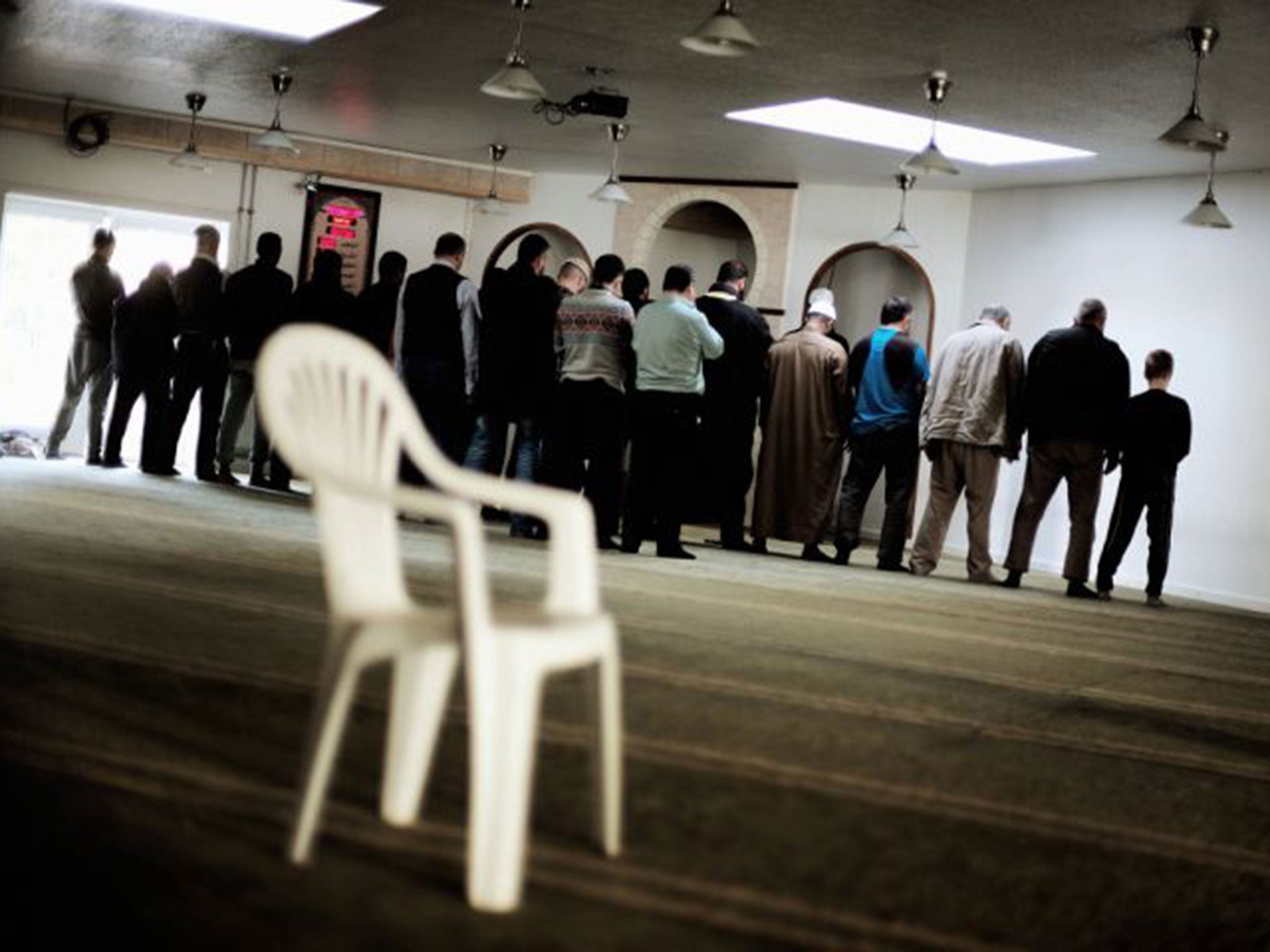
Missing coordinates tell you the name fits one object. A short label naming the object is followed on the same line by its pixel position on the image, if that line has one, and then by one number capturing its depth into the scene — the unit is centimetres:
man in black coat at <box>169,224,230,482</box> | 1027
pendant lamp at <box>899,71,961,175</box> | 852
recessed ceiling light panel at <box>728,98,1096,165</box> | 1045
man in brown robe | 940
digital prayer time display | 1433
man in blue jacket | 905
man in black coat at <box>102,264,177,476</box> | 1039
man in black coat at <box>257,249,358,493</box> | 974
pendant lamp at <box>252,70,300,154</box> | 1110
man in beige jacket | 893
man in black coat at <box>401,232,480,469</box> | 856
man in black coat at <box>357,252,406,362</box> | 973
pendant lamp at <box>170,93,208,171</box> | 1258
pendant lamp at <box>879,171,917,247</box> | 1186
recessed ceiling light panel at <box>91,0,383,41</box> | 924
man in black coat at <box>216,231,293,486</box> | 1009
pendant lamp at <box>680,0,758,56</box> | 689
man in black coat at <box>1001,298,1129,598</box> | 876
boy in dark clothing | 912
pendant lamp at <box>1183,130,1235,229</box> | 923
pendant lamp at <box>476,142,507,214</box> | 1357
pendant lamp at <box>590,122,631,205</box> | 1155
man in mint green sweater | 786
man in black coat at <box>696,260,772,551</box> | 908
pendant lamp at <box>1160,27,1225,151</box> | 728
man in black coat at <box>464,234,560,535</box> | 852
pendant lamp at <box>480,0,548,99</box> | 786
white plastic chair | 212
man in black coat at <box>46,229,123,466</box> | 1080
